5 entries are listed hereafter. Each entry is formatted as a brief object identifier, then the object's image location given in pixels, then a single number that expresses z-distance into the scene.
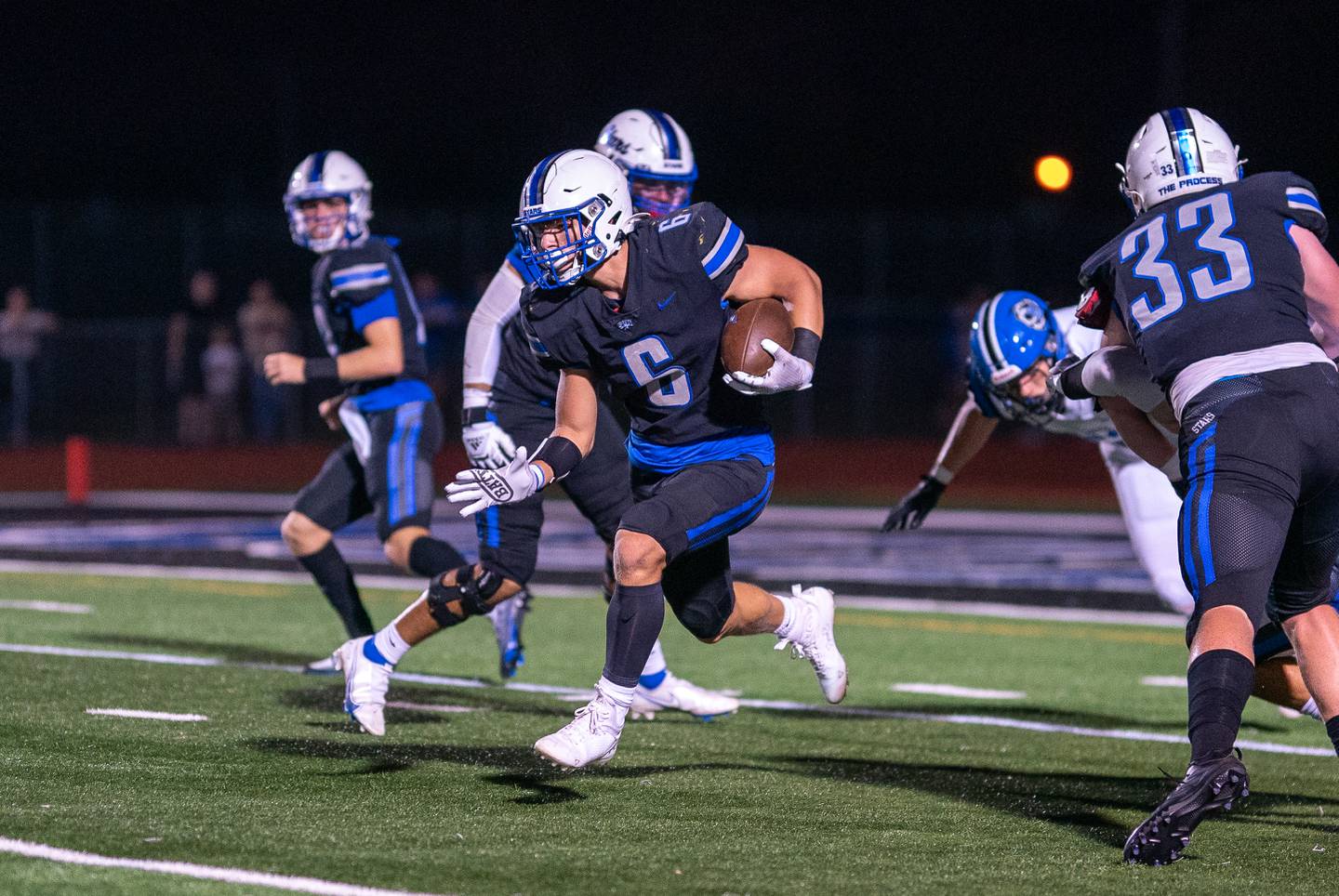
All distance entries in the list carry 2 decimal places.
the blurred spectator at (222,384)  42.72
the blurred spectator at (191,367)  43.09
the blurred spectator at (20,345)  42.19
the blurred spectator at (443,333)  42.44
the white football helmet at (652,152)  14.06
